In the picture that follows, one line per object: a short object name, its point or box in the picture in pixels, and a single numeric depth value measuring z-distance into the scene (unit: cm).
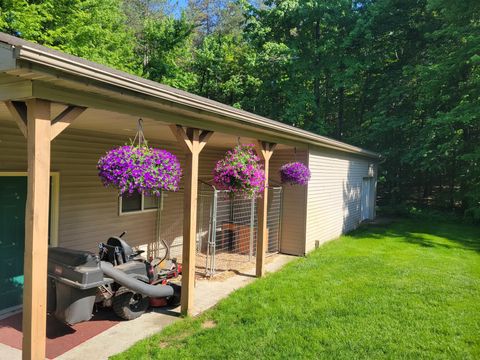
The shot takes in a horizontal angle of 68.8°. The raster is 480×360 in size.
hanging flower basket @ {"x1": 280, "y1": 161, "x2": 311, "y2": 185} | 729
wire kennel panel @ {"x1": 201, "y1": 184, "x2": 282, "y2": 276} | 818
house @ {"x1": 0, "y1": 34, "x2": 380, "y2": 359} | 271
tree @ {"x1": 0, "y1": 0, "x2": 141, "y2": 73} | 1086
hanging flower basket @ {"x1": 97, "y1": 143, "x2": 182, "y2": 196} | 316
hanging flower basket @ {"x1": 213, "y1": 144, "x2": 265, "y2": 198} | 533
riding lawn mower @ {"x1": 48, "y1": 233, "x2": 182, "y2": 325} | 369
